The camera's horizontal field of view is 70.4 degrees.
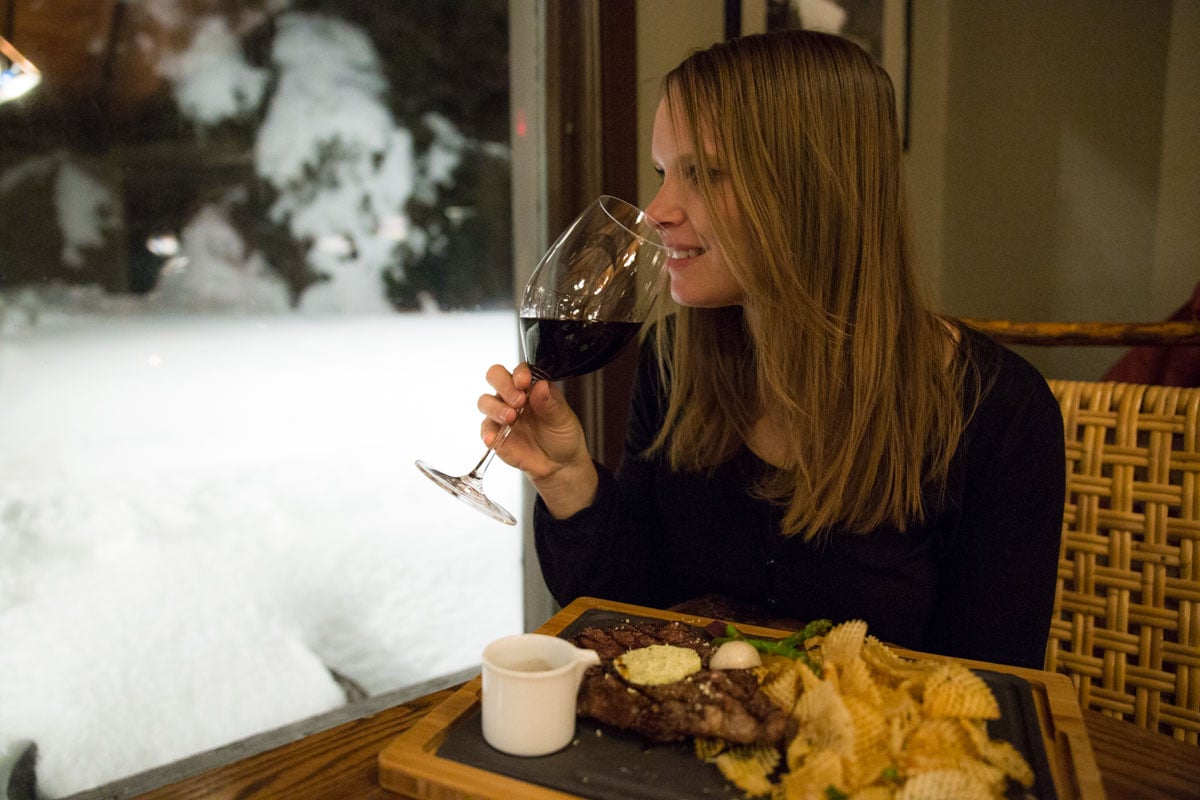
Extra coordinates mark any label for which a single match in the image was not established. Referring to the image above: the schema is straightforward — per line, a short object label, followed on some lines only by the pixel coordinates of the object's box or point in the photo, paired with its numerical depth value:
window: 1.46
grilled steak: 0.66
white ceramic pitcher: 0.66
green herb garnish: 0.79
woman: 1.11
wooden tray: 0.65
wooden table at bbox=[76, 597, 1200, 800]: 0.70
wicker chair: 1.20
